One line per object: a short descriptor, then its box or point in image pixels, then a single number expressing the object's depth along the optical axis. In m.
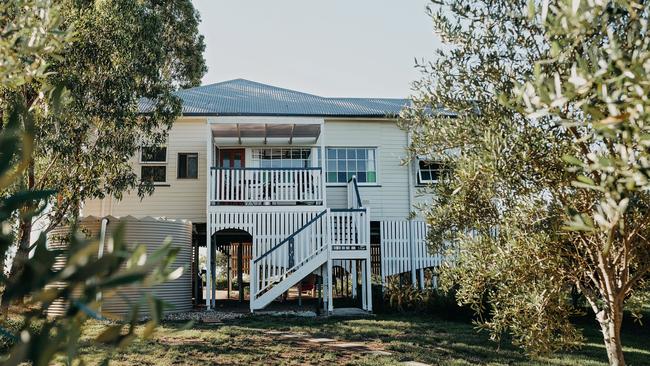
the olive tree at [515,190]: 4.98
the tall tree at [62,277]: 1.02
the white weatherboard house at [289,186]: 14.63
